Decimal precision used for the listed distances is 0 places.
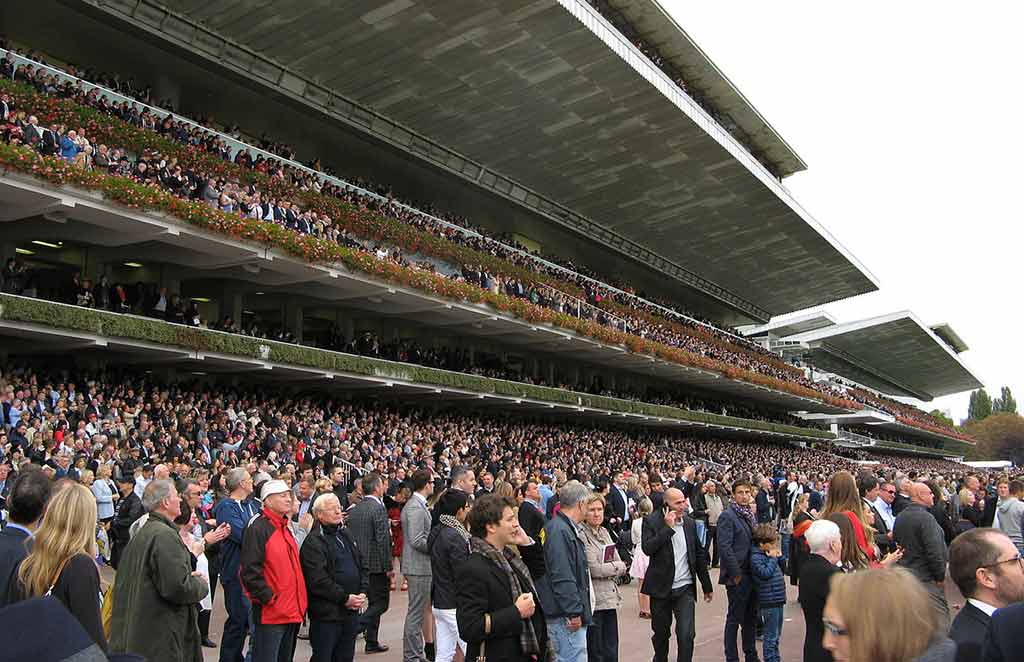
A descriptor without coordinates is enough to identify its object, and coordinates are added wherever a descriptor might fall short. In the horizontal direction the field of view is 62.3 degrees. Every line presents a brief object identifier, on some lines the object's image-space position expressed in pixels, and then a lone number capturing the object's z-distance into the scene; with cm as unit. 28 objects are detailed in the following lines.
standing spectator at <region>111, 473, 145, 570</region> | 913
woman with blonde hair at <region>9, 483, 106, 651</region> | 358
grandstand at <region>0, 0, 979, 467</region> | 1897
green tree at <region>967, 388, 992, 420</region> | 13550
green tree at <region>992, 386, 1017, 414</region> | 13912
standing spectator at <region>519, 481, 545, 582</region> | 584
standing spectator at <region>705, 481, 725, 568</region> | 1278
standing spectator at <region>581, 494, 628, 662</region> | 659
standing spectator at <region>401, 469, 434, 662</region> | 745
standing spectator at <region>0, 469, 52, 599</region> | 385
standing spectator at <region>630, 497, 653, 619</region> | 887
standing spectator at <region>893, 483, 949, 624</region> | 622
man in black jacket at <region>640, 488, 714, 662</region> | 711
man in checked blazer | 759
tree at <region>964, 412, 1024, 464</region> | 10106
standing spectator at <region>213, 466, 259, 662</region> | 688
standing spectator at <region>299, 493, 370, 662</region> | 593
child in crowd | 725
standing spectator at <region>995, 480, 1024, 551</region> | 933
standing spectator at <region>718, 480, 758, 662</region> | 751
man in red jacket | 552
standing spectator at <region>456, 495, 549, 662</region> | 444
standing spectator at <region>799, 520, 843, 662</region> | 512
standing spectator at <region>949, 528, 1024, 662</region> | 355
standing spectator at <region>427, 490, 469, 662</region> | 561
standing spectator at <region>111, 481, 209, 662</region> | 453
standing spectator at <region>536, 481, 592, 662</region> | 574
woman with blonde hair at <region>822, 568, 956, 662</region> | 258
